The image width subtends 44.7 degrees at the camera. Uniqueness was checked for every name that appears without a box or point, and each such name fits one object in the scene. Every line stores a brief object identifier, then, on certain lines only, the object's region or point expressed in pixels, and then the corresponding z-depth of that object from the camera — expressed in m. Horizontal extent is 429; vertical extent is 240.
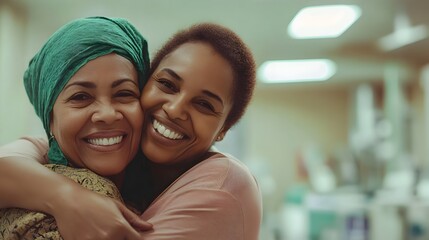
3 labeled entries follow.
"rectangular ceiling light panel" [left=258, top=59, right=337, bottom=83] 6.75
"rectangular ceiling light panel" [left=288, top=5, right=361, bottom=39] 4.48
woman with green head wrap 1.05
